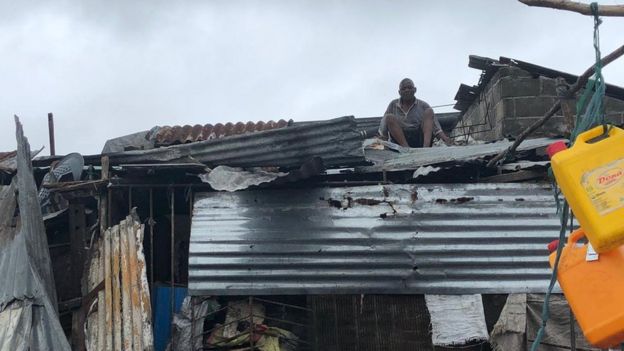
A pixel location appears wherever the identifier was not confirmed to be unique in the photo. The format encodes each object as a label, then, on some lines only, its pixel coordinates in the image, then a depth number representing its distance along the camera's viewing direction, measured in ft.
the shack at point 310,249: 18.43
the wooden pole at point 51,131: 31.14
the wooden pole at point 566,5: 7.10
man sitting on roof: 29.19
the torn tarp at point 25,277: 16.57
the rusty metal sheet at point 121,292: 18.12
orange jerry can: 6.37
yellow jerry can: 6.21
